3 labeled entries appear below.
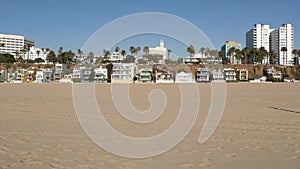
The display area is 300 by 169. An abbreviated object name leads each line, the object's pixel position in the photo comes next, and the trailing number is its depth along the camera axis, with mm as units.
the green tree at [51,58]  97562
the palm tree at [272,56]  102562
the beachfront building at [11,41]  182588
